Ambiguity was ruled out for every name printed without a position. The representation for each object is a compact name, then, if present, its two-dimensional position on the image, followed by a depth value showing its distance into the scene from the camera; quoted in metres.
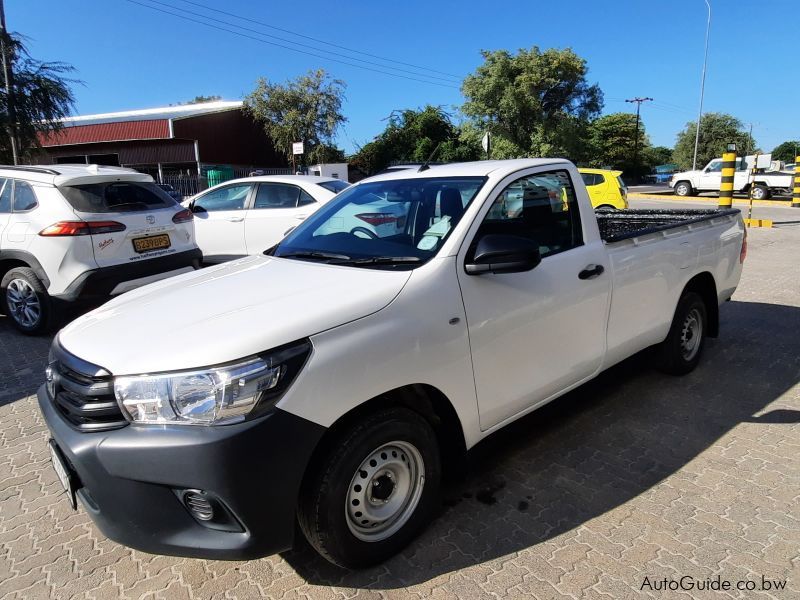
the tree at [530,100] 39.31
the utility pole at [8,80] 16.25
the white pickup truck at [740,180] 26.81
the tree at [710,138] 74.19
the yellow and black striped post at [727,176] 16.34
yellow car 14.13
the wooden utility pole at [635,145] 63.19
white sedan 8.20
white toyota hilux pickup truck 1.98
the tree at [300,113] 32.00
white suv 5.59
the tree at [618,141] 68.81
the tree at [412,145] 37.31
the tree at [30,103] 17.00
